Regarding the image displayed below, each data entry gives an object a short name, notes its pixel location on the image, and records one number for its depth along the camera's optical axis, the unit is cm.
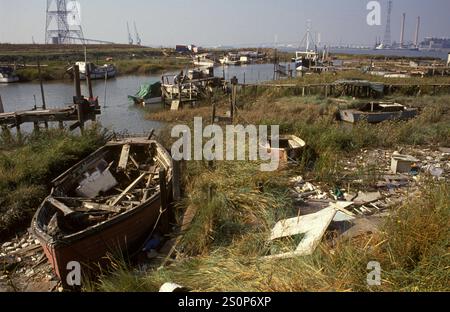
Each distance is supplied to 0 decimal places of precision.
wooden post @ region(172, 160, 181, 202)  799
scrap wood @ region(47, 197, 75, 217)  673
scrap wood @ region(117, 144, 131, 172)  984
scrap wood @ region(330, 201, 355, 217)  643
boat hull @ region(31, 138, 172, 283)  585
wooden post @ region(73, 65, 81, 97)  1547
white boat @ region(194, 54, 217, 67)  5891
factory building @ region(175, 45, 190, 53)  9542
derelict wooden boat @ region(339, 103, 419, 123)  1778
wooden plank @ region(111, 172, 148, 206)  776
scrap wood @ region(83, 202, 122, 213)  719
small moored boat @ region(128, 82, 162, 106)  2733
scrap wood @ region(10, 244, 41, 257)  731
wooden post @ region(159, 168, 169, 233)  719
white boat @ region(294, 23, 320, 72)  4246
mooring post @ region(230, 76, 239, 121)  1497
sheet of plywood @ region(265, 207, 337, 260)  463
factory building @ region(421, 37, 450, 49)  19012
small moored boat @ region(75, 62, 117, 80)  4178
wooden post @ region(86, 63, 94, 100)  1785
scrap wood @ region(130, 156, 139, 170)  1018
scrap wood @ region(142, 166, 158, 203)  801
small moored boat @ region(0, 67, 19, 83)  3806
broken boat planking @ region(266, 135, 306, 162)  970
